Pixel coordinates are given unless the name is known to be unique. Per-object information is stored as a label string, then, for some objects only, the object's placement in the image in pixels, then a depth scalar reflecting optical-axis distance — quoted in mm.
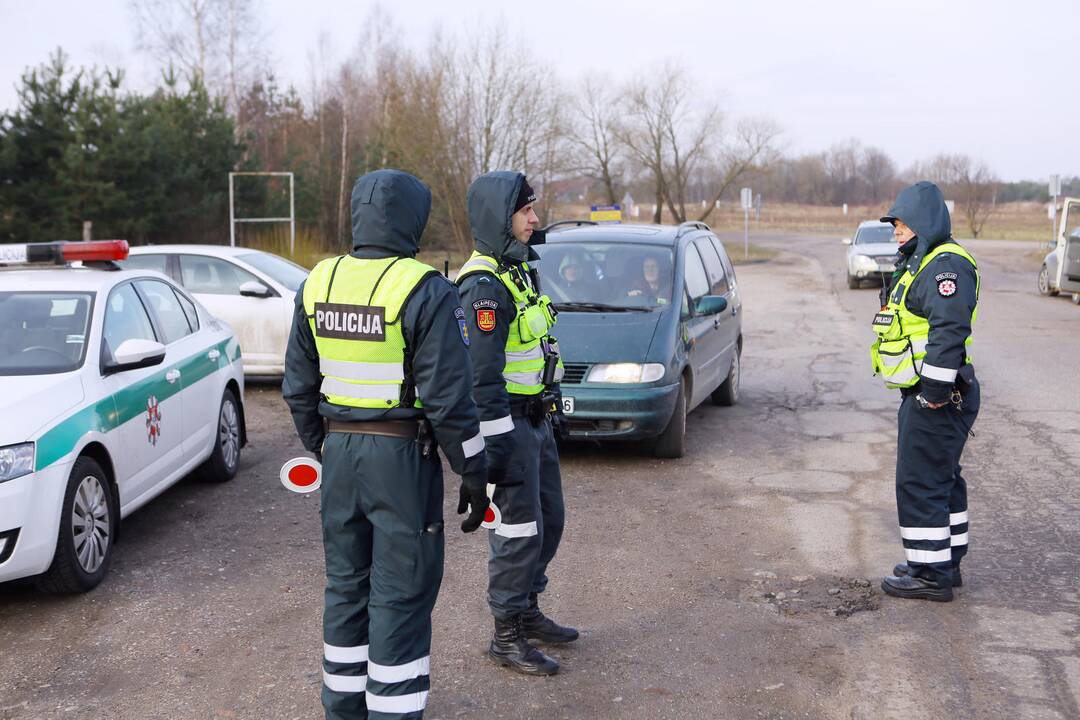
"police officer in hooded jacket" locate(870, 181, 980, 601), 4836
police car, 4789
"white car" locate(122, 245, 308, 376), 10594
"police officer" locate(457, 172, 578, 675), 4078
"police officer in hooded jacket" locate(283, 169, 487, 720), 3297
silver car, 23697
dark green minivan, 7461
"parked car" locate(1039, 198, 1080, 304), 19328
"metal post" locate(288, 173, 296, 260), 22933
